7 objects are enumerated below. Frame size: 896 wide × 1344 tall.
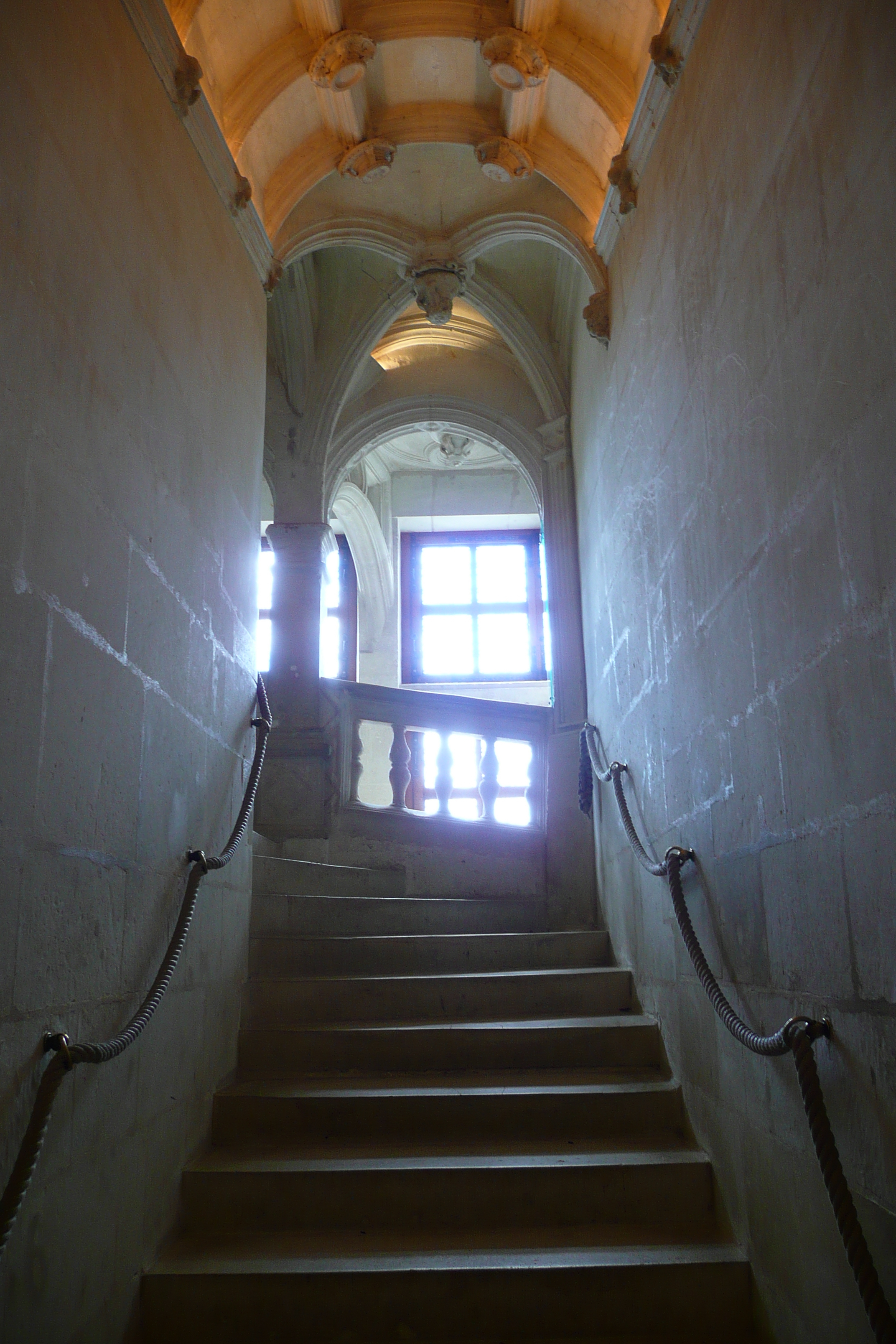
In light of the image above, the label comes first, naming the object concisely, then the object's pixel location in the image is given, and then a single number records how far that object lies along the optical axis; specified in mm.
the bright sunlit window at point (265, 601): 10023
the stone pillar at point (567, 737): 5203
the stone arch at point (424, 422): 6422
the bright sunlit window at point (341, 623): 9664
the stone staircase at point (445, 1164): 2480
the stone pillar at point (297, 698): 5574
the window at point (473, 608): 9906
